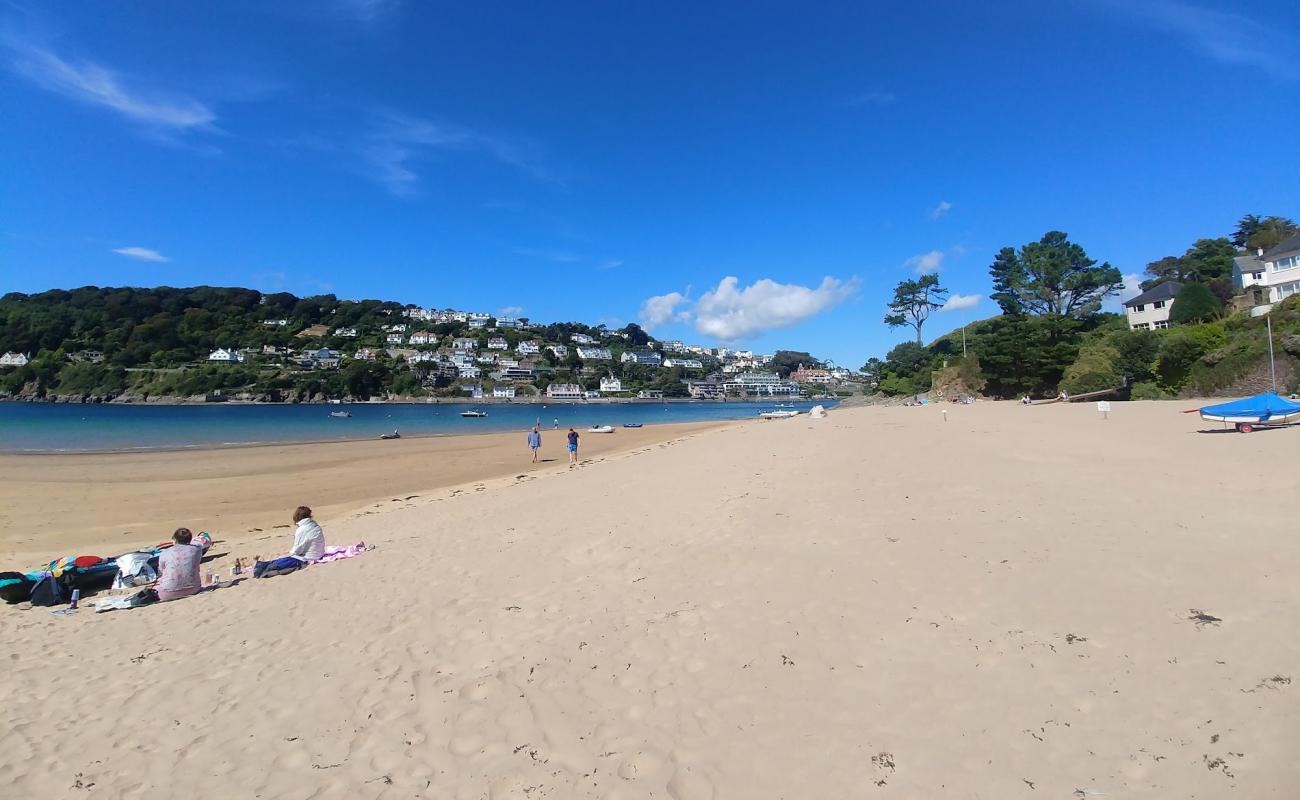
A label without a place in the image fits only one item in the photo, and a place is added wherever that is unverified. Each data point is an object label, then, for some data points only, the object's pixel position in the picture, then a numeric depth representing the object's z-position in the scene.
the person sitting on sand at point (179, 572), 7.16
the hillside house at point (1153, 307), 43.69
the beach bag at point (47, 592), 7.14
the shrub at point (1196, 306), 37.16
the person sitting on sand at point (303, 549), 8.02
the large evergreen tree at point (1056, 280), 54.38
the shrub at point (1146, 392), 30.49
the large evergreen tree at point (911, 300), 67.94
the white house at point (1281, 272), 35.06
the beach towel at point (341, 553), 8.51
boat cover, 13.62
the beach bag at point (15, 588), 7.16
